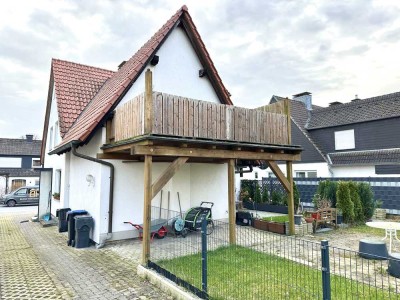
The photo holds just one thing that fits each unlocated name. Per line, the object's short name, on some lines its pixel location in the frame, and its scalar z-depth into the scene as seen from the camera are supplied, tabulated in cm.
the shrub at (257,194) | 1579
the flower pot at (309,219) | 968
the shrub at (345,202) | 1073
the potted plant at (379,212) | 1223
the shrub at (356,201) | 1105
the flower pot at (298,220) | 927
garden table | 655
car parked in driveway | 2300
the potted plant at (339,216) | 1053
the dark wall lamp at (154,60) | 969
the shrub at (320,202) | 1093
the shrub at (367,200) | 1145
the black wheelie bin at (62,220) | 1088
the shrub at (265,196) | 1539
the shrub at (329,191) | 1145
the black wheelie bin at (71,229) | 860
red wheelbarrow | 829
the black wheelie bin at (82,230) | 830
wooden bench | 971
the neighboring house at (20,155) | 3259
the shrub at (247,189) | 1636
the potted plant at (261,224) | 993
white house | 673
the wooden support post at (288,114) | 927
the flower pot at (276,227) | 921
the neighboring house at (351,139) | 1725
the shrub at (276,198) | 1448
